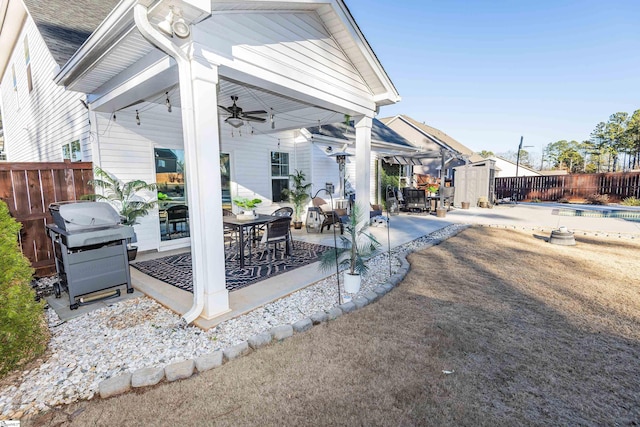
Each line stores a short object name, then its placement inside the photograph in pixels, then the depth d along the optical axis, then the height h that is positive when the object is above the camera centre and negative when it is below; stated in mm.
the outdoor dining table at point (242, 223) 4844 -713
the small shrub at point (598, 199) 15445 -1231
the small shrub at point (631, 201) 13883 -1260
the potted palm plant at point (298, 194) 9148 -408
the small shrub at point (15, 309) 2215 -1020
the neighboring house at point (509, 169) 30106 +1021
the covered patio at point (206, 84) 2857 +1435
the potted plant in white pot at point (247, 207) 5203 -458
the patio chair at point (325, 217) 7895 -1031
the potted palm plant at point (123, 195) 5020 -196
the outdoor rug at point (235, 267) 4289 -1477
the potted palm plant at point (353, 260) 3779 -1080
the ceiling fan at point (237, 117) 5191 +1307
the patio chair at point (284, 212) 6796 -737
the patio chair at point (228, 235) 6445 -1398
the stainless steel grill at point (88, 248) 3330 -787
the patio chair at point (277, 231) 4914 -884
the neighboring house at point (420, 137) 19688 +3059
